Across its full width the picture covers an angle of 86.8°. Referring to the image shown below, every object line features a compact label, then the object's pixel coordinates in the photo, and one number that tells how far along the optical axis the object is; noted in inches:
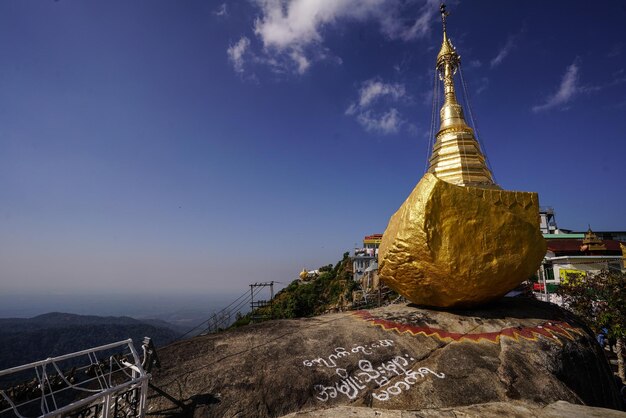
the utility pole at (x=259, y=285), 1119.1
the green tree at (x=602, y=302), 488.4
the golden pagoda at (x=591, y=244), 1194.0
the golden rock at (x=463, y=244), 366.6
